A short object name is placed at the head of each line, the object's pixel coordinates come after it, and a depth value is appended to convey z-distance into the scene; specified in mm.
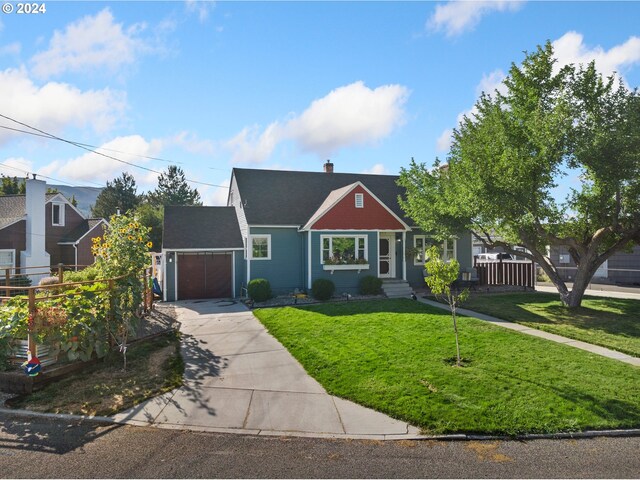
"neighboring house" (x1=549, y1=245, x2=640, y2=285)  25812
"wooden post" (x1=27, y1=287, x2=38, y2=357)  7539
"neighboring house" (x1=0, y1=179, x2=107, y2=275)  26969
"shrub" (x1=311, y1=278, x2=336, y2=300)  18562
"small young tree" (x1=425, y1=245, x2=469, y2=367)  8938
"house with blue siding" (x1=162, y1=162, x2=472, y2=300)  19812
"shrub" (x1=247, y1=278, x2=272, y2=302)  18016
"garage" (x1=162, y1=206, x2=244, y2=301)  19859
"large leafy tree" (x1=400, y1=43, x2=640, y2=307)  12570
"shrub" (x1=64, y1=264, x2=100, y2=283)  13625
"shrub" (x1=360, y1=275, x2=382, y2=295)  19422
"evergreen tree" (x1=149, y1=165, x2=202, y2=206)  62781
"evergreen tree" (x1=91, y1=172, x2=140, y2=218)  59156
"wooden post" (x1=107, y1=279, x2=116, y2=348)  8906
